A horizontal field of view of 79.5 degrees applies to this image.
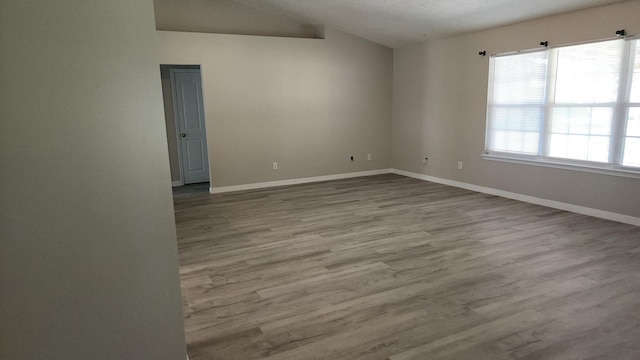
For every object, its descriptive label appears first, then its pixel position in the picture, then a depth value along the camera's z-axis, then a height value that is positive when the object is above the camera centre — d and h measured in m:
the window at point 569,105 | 4.19 +0.05
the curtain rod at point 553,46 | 4.07 +0.78
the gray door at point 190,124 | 7.00 -0.10
